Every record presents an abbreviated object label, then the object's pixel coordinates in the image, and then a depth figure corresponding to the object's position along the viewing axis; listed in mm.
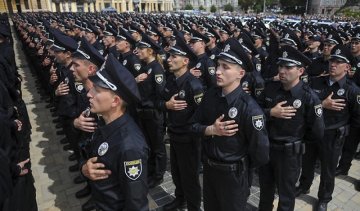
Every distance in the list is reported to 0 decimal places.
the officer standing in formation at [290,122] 3916
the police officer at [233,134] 3203
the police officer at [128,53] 6277
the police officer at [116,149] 2311
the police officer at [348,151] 5618
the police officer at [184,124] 4312
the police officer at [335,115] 4520
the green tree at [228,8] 91531
